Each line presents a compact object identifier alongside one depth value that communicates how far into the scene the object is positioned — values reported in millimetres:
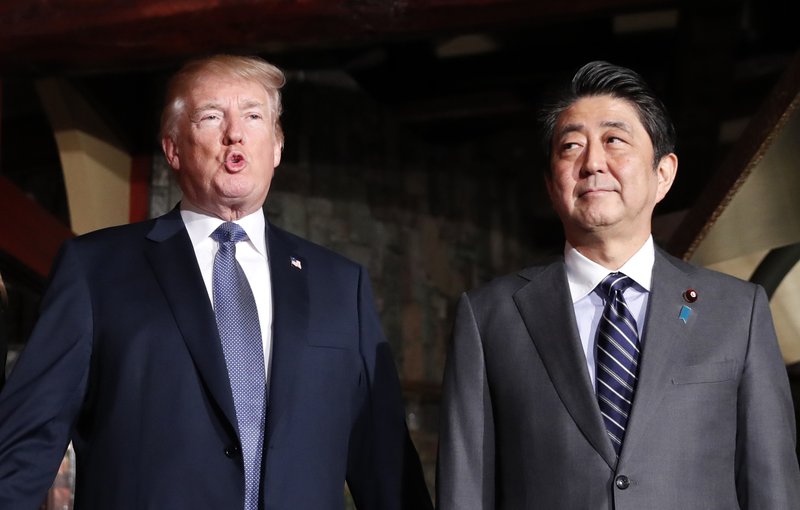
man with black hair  2205
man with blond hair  2289
